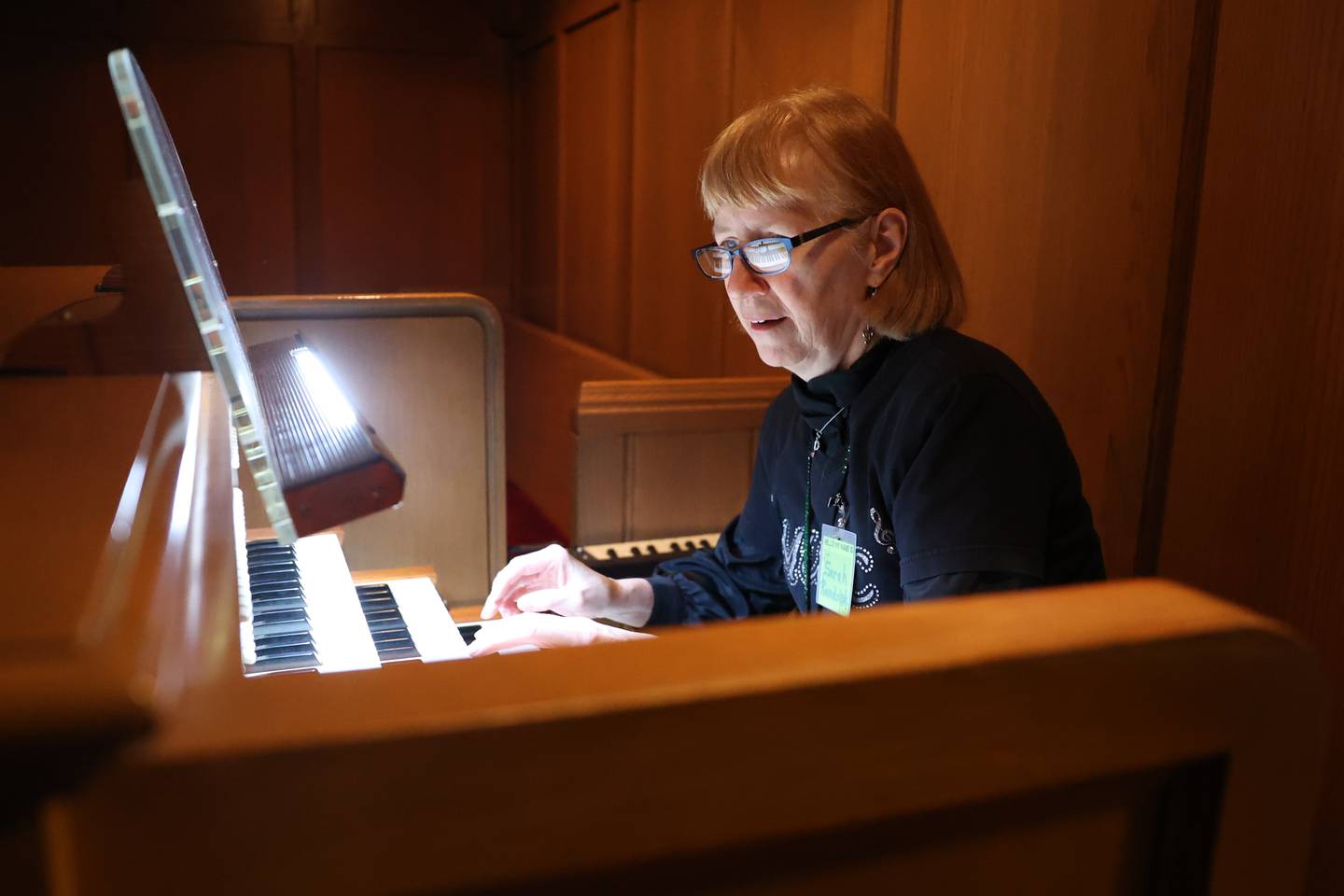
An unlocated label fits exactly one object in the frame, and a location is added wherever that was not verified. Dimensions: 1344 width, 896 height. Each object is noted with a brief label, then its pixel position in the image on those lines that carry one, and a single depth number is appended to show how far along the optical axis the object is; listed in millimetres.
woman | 1338
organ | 444
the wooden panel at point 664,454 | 2750
